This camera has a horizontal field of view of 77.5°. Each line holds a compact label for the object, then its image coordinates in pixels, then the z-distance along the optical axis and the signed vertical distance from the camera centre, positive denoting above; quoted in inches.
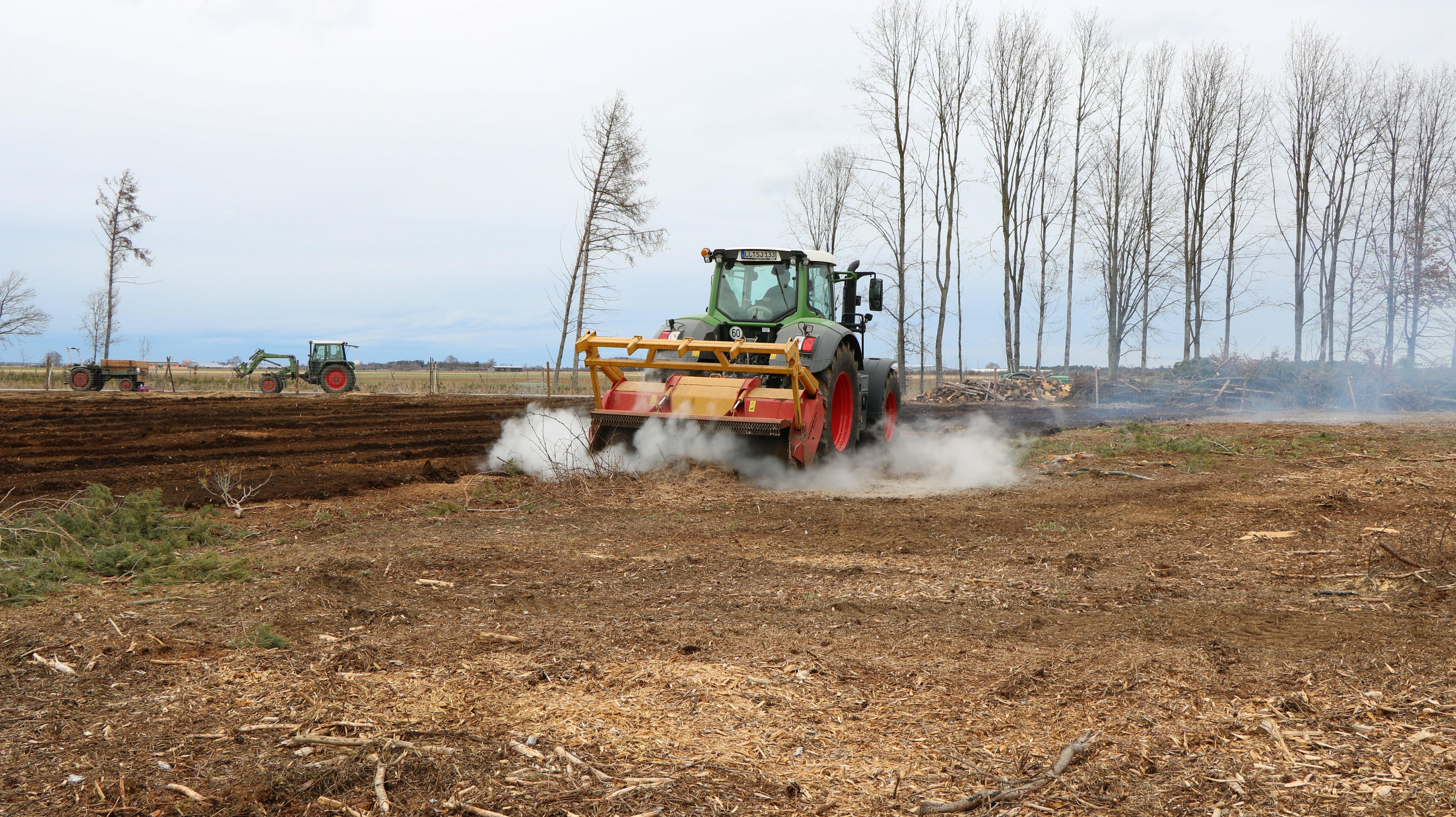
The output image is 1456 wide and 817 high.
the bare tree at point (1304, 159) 1307.8 +363.1
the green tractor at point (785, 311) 418.0 +40.0
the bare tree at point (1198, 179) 1328.7 +337.2
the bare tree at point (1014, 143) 1255.5 +366.2
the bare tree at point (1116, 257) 1417.3 +233.6
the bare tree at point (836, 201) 1520.7 +326.7
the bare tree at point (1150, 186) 1373.0 +332.0
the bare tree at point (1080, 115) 1291.8 +413.9
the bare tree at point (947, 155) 1226.0 +335.3
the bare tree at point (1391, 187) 1288.1 +319.5
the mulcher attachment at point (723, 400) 352.2 -3.1
